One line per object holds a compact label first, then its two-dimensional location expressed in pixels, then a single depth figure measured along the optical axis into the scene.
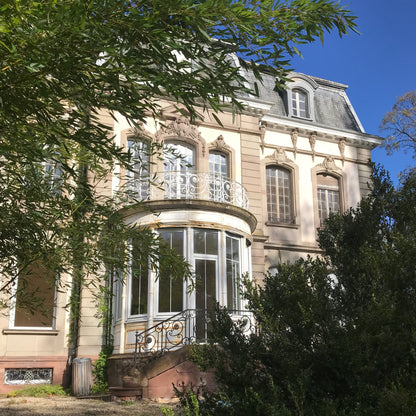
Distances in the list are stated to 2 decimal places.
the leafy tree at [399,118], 20.25
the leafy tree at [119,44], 3.56
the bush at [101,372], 12.69
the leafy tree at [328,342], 4.32
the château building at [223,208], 12.86
